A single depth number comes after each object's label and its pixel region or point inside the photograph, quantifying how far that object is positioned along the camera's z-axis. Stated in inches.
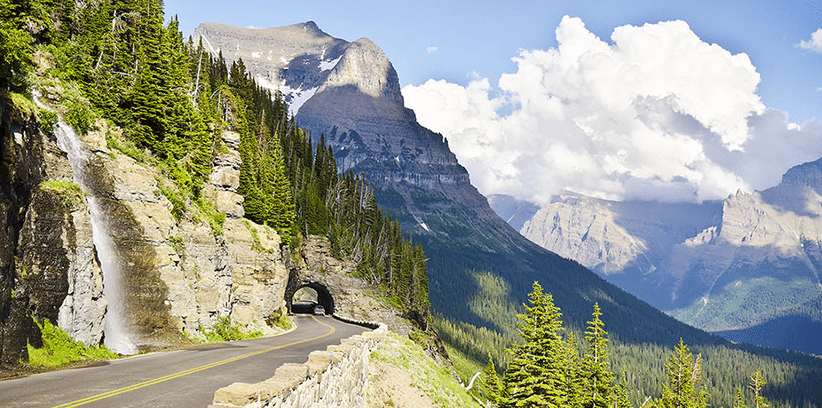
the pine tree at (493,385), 2321.0
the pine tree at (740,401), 2391.4
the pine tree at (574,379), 1787.6
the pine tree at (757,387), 2613.2
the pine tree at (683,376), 2350.9
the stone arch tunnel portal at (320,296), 3056.1
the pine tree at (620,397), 2305.6
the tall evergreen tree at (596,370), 1883.6
